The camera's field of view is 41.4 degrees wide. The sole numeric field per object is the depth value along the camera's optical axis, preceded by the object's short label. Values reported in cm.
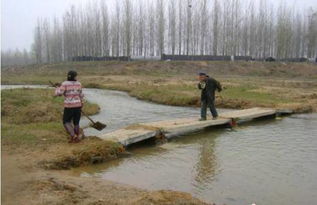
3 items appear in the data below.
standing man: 1470
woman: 1045
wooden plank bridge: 1142
